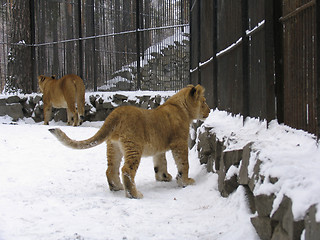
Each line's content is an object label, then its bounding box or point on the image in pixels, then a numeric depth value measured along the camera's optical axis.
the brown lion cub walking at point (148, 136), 4.93
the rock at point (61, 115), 13.78
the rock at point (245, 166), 3.42
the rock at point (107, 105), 12.67
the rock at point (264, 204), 2.70
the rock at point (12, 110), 14.60
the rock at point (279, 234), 2.39
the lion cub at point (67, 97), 12.22
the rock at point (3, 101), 14.71
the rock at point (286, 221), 2.16
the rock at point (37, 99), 14.50
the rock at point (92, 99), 13.16
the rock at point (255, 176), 3.03
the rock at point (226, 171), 3.93
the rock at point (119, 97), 12.52
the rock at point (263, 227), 2.76
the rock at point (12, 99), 14.73
